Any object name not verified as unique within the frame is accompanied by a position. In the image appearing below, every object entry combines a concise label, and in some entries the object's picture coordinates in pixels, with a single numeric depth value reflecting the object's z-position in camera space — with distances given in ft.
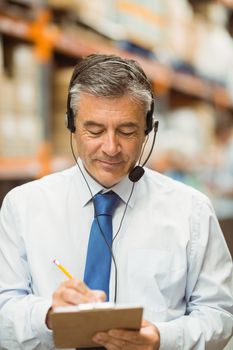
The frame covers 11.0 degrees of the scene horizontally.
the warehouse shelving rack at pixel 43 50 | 11.34
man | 7.57
